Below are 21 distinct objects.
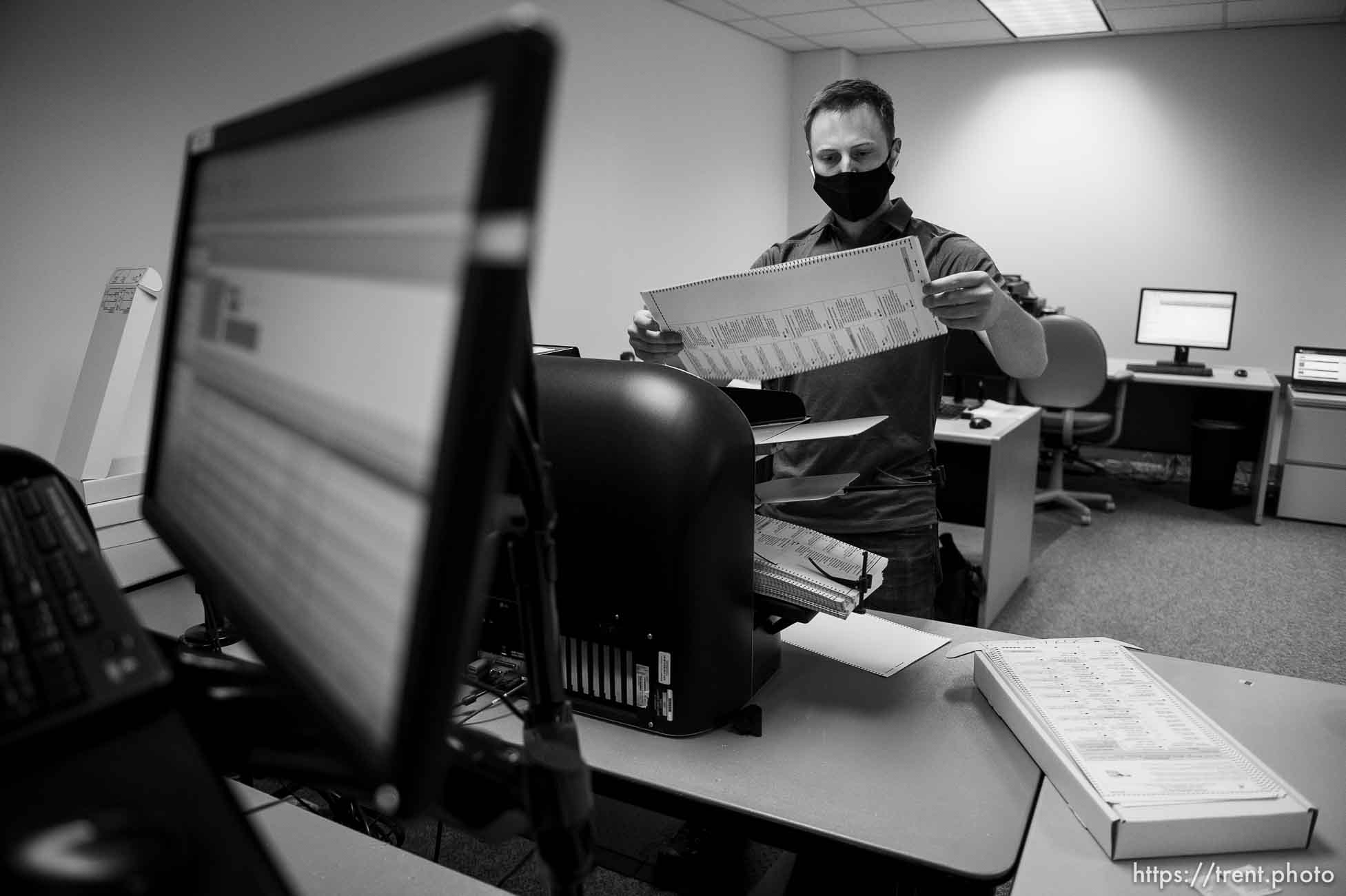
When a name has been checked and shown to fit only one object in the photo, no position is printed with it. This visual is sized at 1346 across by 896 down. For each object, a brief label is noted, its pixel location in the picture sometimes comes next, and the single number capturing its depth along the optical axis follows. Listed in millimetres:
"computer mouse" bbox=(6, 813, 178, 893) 295
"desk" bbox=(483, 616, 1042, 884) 870
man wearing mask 1592
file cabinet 4250
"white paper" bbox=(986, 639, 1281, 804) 861
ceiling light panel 4918
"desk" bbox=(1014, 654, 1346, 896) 810
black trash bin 4641
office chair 4281
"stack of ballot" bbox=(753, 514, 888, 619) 1062
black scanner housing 952
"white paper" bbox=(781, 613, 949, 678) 1236
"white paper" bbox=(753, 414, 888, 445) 1084
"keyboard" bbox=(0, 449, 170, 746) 472
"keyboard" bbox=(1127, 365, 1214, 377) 4801
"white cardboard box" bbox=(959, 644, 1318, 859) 818
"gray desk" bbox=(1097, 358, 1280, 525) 4535
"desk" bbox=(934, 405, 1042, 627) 3148
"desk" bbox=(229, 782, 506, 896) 795
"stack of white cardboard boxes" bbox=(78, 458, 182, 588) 1610
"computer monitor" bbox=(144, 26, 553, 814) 327
